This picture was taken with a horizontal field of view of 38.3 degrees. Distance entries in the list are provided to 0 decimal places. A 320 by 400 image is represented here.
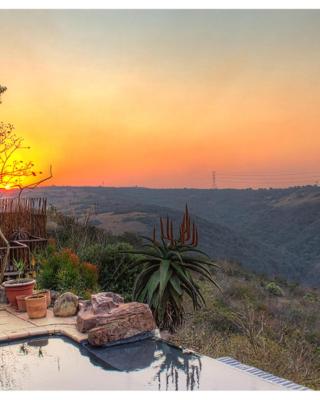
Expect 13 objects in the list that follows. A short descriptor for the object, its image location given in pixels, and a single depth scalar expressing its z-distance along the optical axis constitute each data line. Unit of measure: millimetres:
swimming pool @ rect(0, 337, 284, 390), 3229
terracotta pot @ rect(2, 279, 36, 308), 5418
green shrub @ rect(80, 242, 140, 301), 6762
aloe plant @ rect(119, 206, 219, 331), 5109
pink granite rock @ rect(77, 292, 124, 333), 4277
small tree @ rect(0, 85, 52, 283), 6641
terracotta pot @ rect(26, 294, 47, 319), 4848
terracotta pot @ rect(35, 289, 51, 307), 5309
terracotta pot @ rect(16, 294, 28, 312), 5219
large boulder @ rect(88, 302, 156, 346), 4016
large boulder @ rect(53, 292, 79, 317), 4898
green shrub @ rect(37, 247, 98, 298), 6028
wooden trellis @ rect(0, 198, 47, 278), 7766
